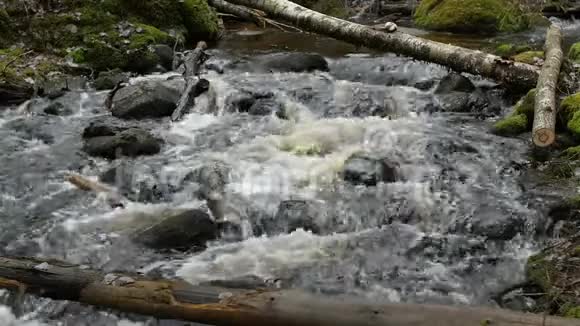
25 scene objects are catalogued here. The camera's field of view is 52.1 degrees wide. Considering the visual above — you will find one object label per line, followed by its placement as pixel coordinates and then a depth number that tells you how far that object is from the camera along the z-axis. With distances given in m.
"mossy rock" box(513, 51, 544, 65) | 10.25
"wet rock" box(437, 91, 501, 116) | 9.48
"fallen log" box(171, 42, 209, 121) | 9.47
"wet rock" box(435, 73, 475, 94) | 10.02
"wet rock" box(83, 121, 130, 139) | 8.41
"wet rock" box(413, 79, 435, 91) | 10.51
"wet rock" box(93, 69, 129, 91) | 10.45
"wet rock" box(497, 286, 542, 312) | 4.89
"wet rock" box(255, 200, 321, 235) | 6.37
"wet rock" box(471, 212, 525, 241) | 6.02
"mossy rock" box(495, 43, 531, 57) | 11.97
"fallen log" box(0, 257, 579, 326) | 3.63
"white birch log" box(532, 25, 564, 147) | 7.12
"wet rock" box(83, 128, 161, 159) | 7.90
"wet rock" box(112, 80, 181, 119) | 9.19
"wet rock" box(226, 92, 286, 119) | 9.68
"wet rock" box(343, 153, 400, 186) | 7.12
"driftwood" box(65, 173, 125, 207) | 6.83
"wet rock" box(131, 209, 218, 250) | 5.93
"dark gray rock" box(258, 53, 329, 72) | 11.61
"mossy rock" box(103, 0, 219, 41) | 12.90
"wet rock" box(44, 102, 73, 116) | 9.46
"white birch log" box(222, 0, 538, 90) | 9.21
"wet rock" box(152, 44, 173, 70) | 11.61
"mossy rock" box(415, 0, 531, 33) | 15.52
